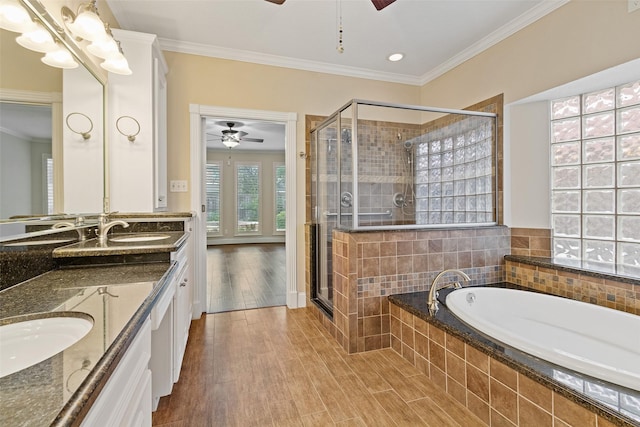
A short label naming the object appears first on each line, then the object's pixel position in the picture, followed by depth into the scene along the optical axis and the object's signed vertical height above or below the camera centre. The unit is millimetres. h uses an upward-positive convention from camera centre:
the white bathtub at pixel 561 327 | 1310 -694
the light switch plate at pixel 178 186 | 2843 +236
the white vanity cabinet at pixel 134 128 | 2242 +630
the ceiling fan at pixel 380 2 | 1772 +1253
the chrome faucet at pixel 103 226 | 1693 -90
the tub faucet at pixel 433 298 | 1944 -590
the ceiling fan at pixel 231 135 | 5117 +1384
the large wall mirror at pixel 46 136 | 1096 +364
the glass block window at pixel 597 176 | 2086 +252
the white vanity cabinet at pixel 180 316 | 1780 -694
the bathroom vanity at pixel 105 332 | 497 -298
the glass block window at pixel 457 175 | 2758 +338
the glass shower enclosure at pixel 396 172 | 2516 +367
